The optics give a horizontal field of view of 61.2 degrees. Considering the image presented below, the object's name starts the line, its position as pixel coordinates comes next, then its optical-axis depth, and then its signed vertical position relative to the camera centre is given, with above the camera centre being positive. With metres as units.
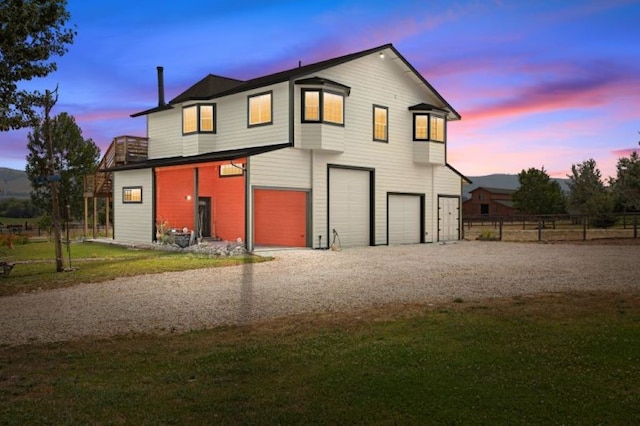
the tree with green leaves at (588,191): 49.62 +1.81
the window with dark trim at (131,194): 26.98 +0.79
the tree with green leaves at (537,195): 62.75 +1.61
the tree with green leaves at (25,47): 13.73 +4.47
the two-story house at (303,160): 22.77 +2.23
